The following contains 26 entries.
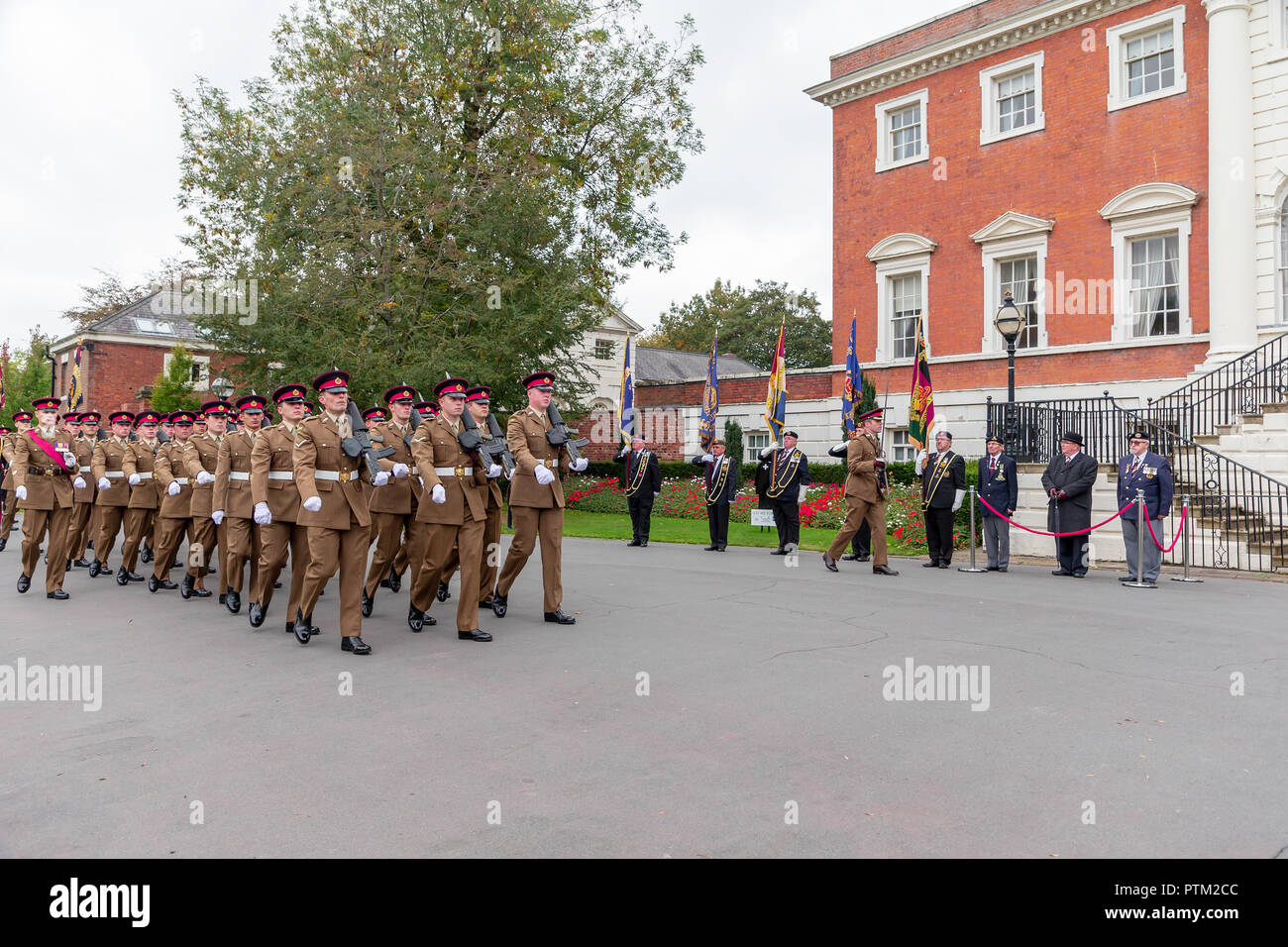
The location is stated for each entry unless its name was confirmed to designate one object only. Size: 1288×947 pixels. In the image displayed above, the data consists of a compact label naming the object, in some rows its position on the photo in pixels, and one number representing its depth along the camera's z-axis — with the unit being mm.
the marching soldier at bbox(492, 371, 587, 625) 9266
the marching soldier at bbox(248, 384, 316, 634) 8977
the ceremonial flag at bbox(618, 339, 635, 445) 24578
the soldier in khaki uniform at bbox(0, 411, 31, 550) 11729
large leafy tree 22359
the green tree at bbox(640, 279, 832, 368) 64688
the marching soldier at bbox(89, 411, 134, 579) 13031
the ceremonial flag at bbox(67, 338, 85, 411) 29922
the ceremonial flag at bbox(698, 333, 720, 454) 23750
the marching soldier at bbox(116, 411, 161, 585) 12836
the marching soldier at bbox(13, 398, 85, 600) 11430
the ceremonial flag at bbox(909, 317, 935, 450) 18594
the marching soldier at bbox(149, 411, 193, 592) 11812
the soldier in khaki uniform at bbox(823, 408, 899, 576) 13578
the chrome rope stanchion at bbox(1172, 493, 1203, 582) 12609
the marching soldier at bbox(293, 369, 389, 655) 7992
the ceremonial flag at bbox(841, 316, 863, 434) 23219
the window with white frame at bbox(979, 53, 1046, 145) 22781
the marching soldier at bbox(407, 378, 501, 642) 8523
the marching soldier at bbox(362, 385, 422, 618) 9945
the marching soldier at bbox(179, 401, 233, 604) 11227
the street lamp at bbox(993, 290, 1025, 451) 16688
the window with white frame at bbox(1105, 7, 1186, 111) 20266
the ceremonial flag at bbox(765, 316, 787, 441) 19891
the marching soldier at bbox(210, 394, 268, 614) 10250
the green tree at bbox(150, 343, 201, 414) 38156
